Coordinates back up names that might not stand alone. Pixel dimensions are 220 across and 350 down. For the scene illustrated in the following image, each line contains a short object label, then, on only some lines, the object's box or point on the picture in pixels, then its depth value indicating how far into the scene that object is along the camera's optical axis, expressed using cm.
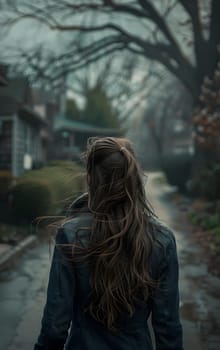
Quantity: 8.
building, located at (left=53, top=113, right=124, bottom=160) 2892
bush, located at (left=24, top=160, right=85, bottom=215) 1072
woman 180
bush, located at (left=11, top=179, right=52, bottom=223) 1028
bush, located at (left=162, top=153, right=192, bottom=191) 1977
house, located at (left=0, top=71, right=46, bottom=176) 1404
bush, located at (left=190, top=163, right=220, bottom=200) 1402
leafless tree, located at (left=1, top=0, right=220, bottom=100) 1822
